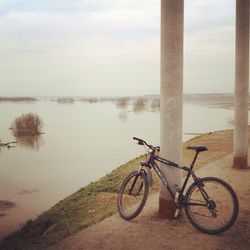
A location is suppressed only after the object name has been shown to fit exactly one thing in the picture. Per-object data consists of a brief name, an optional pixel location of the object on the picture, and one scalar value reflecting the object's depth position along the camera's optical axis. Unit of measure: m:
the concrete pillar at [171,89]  4.55
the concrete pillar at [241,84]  6.92
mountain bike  4.18
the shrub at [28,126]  28.33
